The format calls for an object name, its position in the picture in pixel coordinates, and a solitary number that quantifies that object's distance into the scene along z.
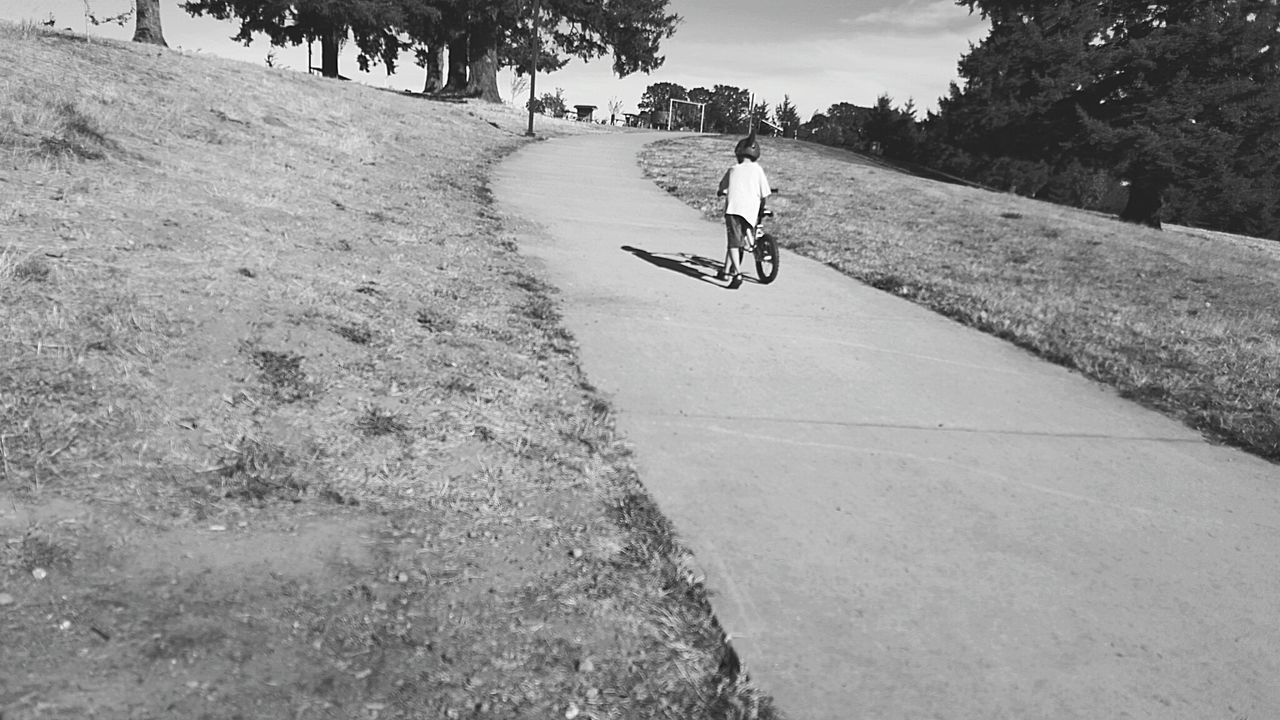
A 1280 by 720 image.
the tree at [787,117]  90.06
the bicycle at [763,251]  8.59
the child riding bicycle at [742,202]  8.38
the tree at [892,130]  44.81
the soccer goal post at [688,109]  107.89
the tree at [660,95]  168.00
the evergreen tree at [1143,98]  24.00
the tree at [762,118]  69.70
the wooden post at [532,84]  26.67
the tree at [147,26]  24.88
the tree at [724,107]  87.62
